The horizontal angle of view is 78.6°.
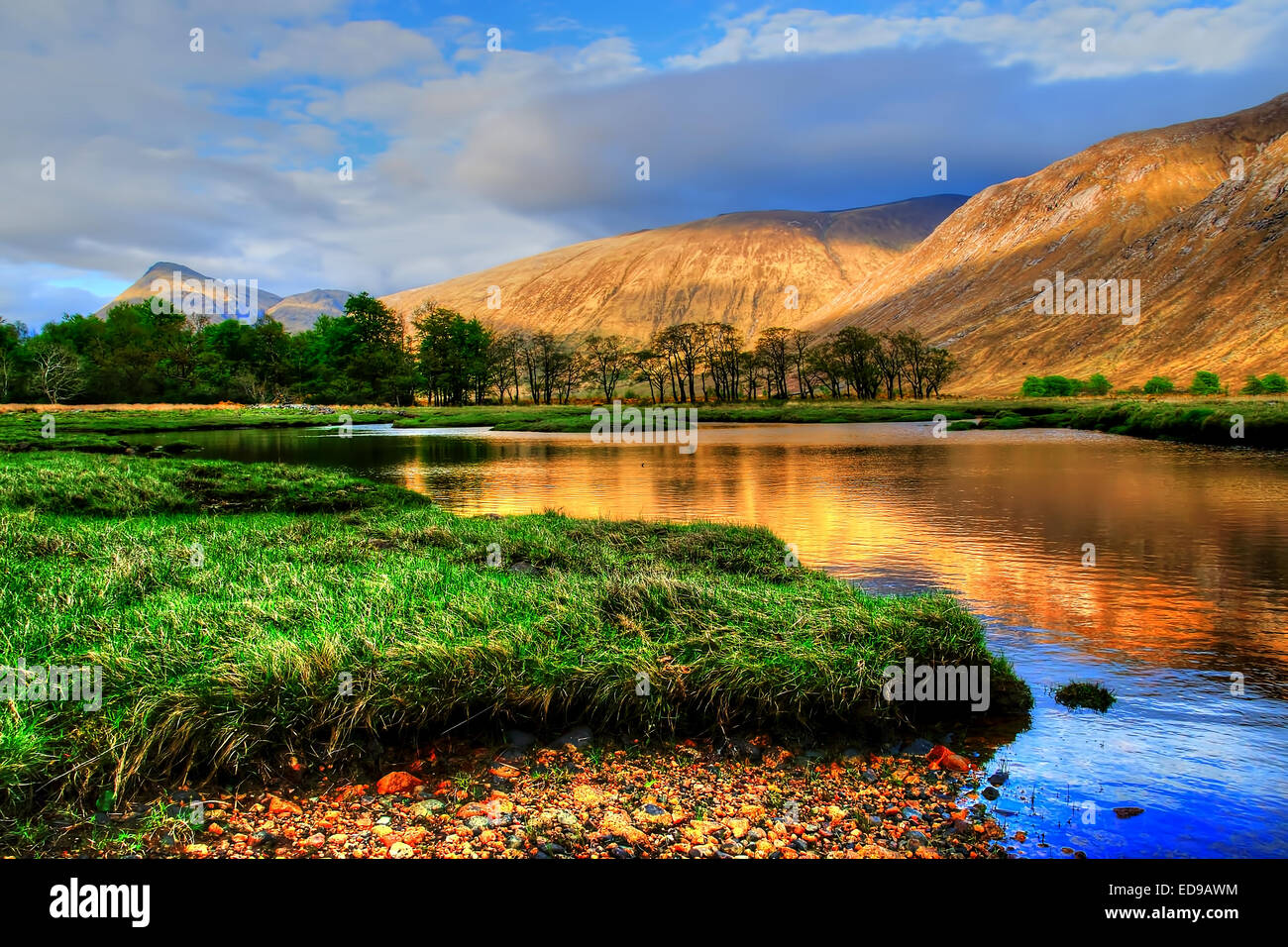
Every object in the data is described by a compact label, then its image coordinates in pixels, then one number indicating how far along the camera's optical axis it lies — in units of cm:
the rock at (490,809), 607
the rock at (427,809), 609
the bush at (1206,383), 12688
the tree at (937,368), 14662
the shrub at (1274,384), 11699
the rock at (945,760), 715
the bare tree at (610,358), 15500
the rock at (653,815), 604
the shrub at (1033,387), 15199
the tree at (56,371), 10131
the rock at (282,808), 608
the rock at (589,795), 638
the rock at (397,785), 652
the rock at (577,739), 743
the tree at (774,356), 15012
